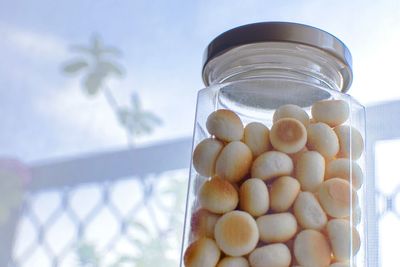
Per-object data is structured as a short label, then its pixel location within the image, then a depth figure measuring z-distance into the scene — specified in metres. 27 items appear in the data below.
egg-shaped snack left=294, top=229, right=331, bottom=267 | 0.37
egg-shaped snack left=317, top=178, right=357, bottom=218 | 0.39
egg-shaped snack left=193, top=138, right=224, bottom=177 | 0.41
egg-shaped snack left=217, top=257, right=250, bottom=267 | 0.38
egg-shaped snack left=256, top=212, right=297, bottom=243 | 0.38
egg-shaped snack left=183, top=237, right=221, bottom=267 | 0.38
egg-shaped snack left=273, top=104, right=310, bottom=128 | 0.41
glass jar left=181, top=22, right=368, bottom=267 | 0.38
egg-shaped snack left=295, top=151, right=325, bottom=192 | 0.39
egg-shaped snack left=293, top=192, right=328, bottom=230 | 0.38
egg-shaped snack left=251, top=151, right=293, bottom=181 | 0.39
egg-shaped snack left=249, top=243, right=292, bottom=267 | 0.37
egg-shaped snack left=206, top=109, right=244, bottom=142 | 0.41
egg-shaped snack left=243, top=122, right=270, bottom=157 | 0.40
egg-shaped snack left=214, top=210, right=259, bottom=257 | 0.38
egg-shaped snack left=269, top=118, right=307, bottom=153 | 0.39
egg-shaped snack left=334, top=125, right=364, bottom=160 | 0.41
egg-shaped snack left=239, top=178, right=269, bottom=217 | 0.38
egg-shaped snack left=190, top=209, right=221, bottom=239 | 0.39
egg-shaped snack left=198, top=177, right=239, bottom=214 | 0.39
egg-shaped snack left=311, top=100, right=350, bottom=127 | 0.41
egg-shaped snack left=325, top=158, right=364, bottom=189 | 0.40
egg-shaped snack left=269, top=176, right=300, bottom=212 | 0.39
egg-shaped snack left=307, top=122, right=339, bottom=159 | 0.40
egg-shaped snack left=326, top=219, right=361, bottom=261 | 0.38
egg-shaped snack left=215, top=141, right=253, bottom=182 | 0.39
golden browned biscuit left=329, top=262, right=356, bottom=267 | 0.38
